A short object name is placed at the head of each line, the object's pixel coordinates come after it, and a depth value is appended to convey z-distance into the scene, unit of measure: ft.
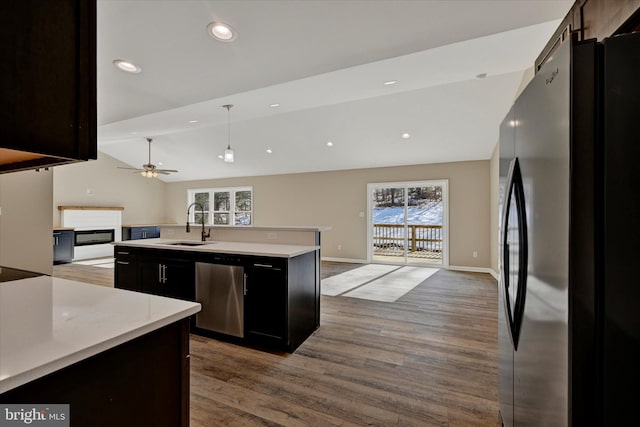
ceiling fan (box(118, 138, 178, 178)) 19.38
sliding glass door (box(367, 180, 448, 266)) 21.58
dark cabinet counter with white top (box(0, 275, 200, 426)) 2.34
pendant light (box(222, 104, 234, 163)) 11.60
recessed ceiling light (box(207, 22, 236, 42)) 6.59
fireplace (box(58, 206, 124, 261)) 24.22
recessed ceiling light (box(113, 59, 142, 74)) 8.18
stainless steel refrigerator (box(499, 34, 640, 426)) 2.40
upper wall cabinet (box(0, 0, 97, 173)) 1.92
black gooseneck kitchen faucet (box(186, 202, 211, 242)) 11.83
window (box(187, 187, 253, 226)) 29.14
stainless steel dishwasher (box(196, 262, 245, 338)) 9.02
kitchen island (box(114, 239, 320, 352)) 8.53
